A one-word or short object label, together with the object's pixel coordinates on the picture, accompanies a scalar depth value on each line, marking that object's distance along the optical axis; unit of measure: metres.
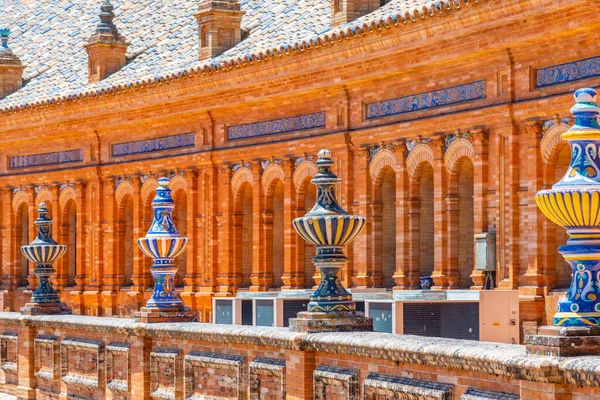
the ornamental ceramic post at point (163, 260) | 22.20
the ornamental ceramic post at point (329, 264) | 17.72
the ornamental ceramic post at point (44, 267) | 26.42
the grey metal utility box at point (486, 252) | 25.67
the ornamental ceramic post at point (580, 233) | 12.67
